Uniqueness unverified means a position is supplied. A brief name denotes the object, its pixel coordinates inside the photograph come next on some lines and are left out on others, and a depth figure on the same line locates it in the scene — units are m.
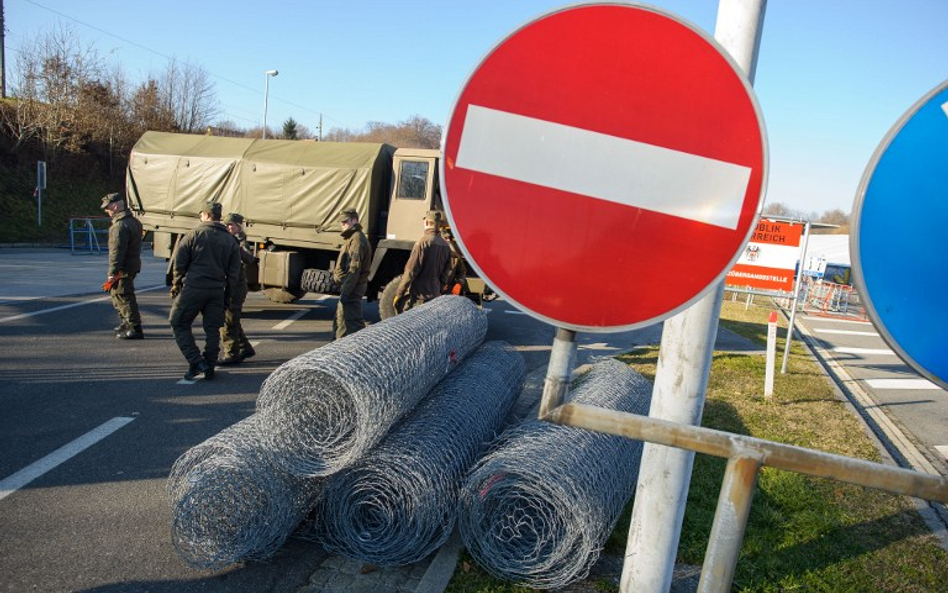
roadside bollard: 8.36
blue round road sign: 1.14
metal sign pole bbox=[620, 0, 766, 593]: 2.05
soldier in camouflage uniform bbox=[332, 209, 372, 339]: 8.87
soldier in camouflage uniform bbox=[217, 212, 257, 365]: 8.16
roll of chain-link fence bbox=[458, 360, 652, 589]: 3.47
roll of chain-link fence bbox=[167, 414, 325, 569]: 3.47
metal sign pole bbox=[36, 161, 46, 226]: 23.78
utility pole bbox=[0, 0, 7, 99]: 26.92
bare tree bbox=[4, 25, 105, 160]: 29.30
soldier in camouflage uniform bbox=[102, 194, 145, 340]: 8.73
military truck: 10.76
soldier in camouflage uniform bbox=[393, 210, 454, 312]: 8.79
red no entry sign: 1.32
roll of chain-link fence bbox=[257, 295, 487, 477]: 3.66
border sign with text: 10.10
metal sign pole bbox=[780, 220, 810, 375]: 10.00
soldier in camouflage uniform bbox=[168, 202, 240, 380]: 7.27
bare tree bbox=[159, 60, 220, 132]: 39.88
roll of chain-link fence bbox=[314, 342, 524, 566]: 3.64
